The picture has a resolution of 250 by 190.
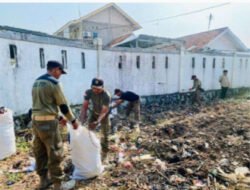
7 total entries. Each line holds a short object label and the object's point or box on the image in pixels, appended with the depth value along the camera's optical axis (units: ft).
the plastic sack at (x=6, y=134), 15.21
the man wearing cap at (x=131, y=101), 22.81
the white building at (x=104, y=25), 58.49
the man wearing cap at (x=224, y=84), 44.26
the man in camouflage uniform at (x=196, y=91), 38.29
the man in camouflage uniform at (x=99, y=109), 14.51
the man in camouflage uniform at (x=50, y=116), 10.59
